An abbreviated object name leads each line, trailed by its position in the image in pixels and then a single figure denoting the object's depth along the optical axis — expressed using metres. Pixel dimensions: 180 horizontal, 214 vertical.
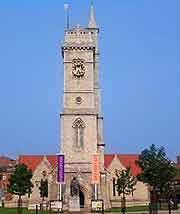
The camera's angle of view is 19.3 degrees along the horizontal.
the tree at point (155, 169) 73.38
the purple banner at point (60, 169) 63.83
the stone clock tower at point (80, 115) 78.56
